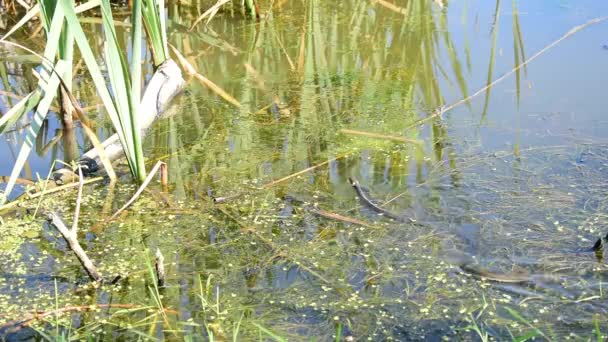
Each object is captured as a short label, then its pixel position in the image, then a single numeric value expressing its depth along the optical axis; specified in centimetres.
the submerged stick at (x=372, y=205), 473
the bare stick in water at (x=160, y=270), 388
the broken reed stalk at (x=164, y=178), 529
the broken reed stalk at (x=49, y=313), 381
